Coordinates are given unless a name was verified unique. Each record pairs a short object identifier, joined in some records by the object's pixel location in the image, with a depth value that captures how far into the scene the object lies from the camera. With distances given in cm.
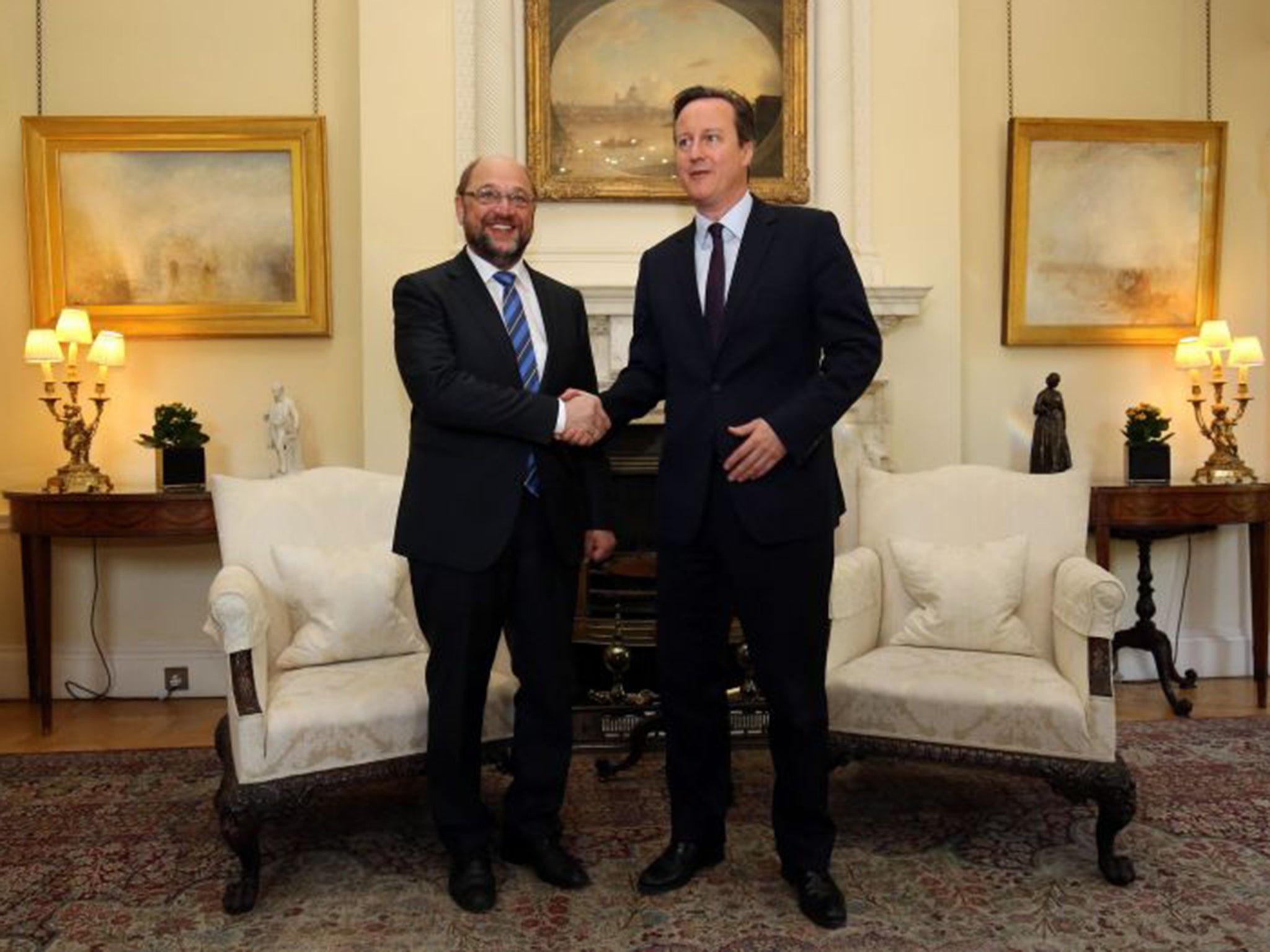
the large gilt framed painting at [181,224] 459
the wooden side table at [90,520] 412
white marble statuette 444
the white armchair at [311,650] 261
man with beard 250
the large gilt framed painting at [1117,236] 487
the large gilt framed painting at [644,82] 447
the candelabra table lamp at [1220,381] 456
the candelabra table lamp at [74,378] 424
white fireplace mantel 440
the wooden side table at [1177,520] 431
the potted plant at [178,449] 427
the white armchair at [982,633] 269
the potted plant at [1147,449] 452
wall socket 473
